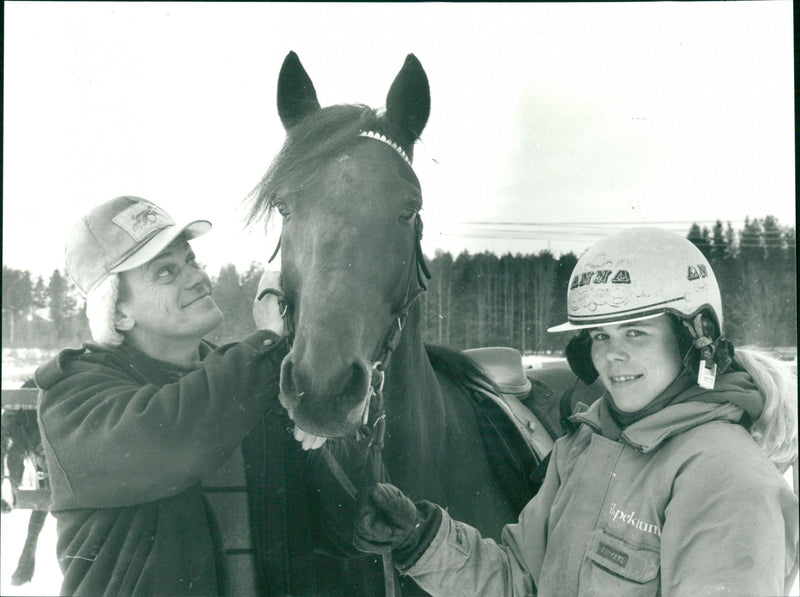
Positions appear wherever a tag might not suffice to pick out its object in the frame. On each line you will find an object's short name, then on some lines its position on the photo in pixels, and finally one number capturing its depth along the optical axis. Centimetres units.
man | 191
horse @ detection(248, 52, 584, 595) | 173
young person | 150
